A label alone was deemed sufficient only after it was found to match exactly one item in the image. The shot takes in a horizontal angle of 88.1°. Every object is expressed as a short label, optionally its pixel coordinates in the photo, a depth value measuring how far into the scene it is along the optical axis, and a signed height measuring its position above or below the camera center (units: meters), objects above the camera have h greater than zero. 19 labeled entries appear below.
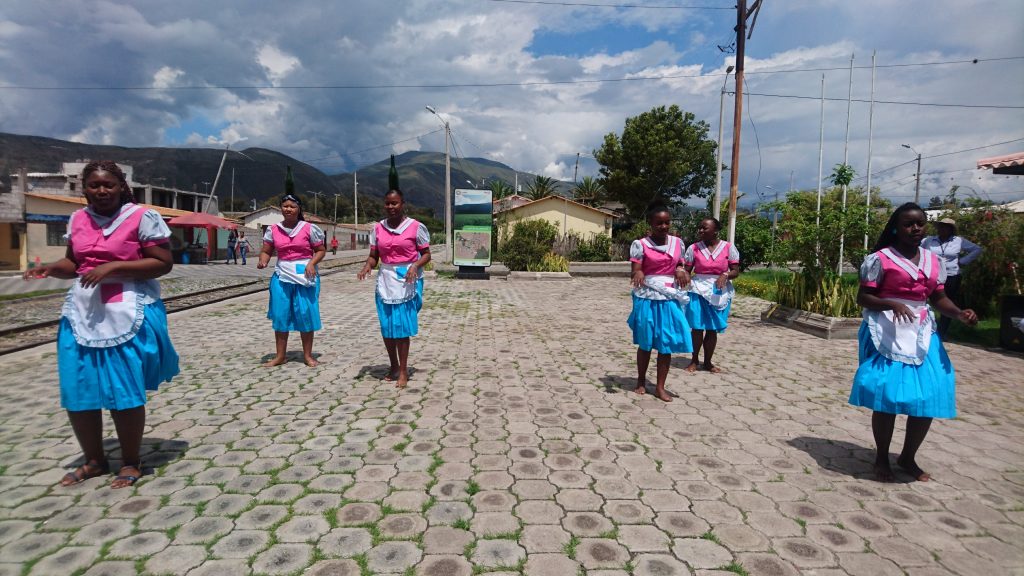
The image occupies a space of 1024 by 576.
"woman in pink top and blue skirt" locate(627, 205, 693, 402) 4.93 -0.34
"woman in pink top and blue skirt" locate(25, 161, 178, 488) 3.00 -0.40
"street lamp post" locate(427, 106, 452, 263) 25.48 +2.38
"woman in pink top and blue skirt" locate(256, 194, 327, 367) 6.01 -0.27
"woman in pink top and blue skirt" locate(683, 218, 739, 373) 6.00 -0.19
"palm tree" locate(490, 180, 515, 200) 48.93 +6.05
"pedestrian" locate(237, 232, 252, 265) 30.94 -0.08
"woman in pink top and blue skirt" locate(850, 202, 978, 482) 3.21 -0.46
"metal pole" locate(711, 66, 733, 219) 19.20 +3.03
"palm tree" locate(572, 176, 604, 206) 47.80 +6.06
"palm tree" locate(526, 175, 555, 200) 48.81 +6.15
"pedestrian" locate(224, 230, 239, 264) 30.61 +0.25
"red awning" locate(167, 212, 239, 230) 27.25 +1.21
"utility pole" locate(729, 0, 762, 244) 14.02 +4.52
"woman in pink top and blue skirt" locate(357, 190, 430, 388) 5.30 -0.20
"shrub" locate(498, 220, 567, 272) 21.86 +0.34
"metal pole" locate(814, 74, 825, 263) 9.07 +0.58
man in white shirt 7.63 +0.27
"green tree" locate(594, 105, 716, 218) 34.50 +6.72
